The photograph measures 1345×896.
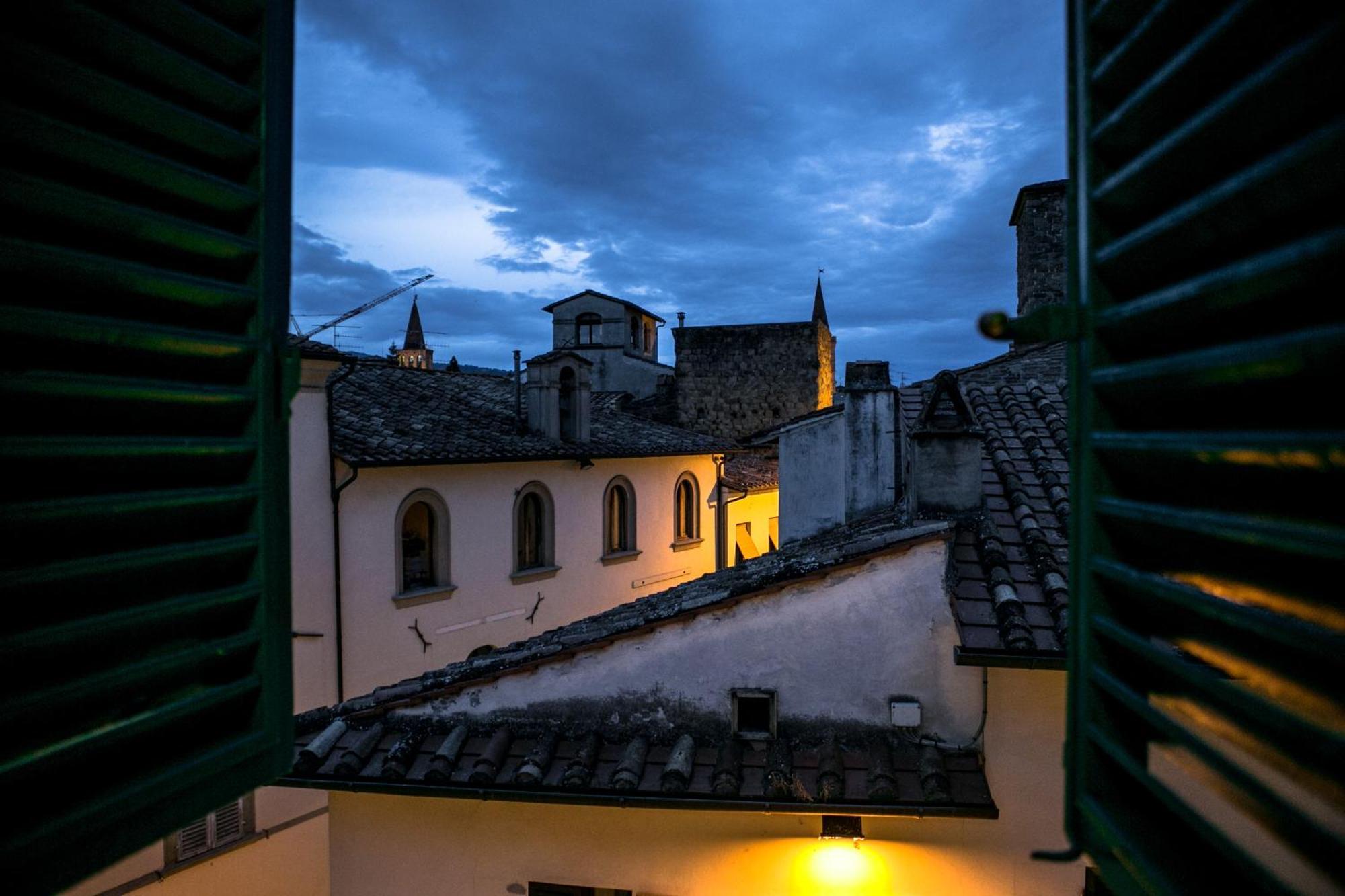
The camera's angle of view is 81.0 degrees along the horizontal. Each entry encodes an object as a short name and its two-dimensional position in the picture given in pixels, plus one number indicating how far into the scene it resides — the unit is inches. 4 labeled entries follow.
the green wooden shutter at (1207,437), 31.6
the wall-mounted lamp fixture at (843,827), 183.2
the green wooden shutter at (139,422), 41.0
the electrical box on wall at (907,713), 191.5
